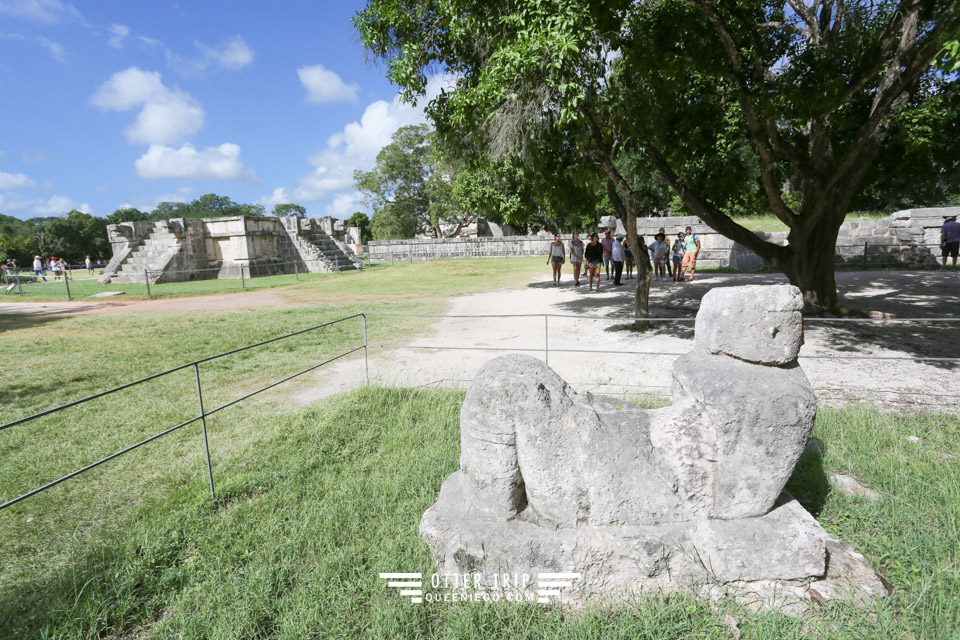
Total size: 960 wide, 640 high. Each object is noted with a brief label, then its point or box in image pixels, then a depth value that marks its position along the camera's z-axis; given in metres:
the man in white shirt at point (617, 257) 13.98
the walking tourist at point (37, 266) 22.68
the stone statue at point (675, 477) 2.24
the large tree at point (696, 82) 5.71
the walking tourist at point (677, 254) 14.18
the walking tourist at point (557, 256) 14.88
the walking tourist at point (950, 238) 13.68
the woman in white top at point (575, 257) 14.41
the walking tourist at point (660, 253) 14.08
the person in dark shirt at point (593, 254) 12.97
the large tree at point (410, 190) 34.59
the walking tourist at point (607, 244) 14.34
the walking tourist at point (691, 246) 13.74
